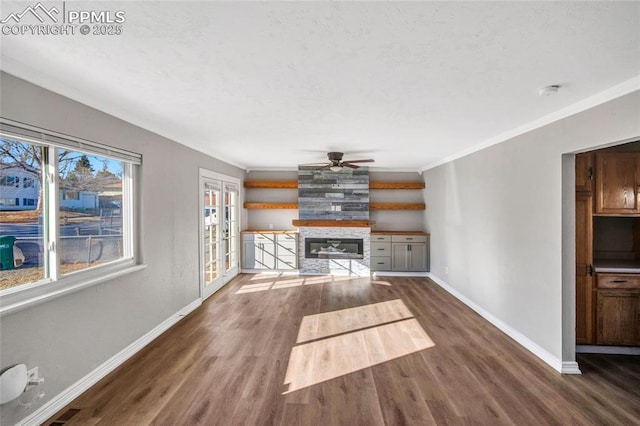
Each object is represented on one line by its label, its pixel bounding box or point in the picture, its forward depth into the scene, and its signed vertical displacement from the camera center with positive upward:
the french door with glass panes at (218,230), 4.66 -0.33
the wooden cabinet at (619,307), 2.86 -0.97
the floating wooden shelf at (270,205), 6.71 +0.16
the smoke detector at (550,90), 2.10 +0.89
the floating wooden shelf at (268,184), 6.69 +0.65
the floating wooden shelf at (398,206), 6.60 +0.12
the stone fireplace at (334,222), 6.41 -0.23
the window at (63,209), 1.95 +0.04
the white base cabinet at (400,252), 6.27 -0.89
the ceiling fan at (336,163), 4.38 +0.78
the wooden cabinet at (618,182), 2.86 +0.27
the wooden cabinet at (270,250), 6.47 -0.85
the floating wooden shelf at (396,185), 6.60 +0.60
